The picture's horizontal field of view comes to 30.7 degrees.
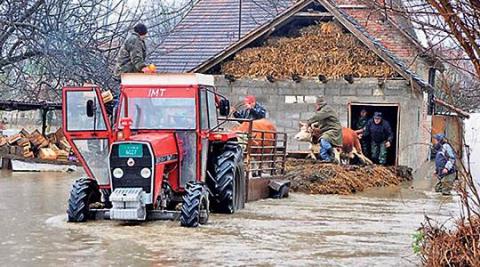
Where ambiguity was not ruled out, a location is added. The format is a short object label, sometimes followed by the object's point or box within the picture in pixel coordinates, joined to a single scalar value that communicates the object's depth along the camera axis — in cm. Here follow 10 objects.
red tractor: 1159
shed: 2305
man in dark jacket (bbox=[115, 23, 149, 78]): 1362
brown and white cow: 2150
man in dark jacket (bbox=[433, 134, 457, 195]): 1902
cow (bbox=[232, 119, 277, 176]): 1609
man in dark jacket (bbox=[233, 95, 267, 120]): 1889
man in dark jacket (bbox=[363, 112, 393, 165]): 2353
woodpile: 2309
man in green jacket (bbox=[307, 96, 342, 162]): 2102
